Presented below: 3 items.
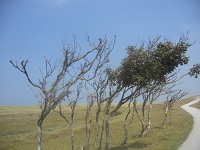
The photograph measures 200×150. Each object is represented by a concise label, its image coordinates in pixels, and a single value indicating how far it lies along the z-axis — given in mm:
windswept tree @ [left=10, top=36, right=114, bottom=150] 15477
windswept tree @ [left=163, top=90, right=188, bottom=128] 43119
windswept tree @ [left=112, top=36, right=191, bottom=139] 22922
